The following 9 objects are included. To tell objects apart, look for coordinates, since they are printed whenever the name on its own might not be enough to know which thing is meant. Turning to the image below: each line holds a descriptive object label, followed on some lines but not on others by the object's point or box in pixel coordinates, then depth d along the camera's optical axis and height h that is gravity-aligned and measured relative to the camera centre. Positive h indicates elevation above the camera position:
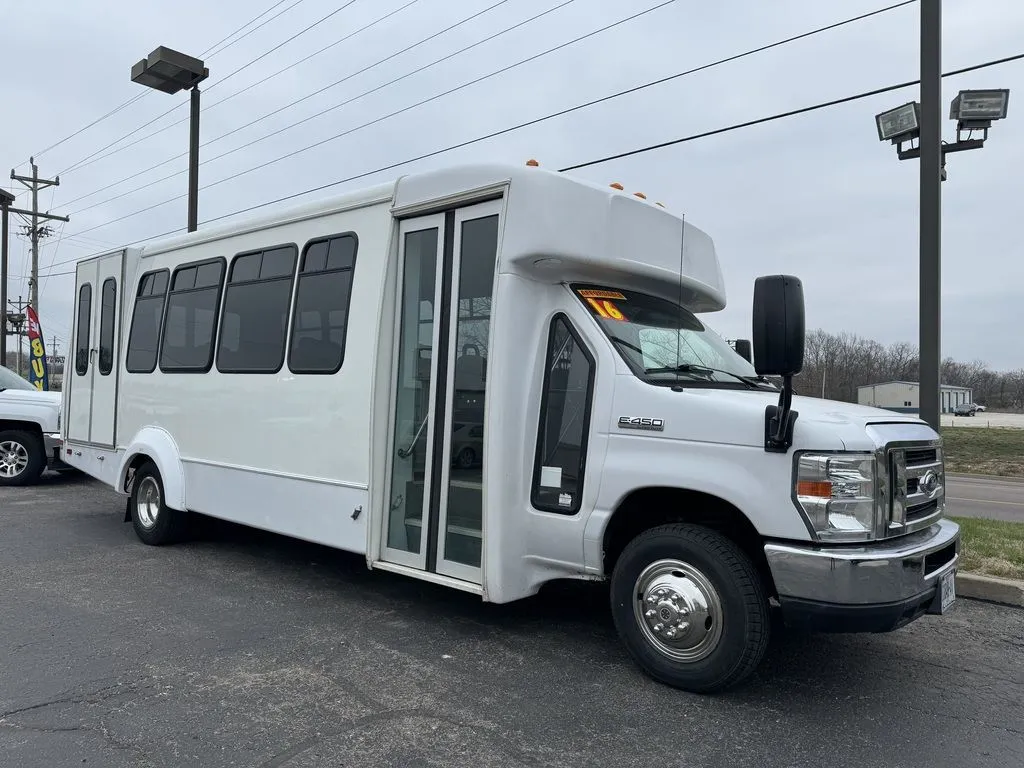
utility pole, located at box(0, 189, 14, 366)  24.23 +4.49
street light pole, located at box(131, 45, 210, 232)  13.09 +5.71
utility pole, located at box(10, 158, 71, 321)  36.31 +9.68
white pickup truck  11.88 -0.68
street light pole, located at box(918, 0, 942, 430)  6.67 +1.86
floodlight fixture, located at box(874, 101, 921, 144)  7.07 +2.82
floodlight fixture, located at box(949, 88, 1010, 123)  6.93 +2.96
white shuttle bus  3.61 -0.09
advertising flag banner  21.45 +1.11
